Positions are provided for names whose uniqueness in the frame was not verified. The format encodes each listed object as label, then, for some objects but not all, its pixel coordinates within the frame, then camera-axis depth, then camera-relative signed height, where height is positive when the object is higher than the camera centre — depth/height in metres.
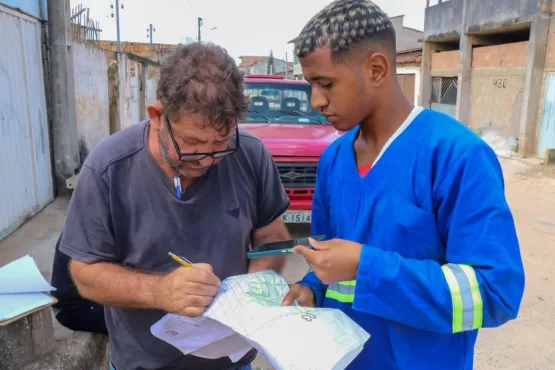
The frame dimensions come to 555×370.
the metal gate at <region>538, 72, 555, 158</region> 11.41 -0.65
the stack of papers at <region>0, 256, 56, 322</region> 2.30 -0.99
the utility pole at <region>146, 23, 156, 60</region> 24.03 +2.94
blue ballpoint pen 1.46 -0.30
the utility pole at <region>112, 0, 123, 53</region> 16.29 +2.40
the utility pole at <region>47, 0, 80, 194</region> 6.44 -0.06
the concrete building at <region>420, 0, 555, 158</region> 11.67 +0.78
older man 1.31 -0.36
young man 1.06 -0.30
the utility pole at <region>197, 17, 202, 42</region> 33.89 +4.86
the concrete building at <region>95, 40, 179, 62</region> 24.04 +2.32
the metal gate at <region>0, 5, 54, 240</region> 5.06 -0.44
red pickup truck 5.21 -0.47
